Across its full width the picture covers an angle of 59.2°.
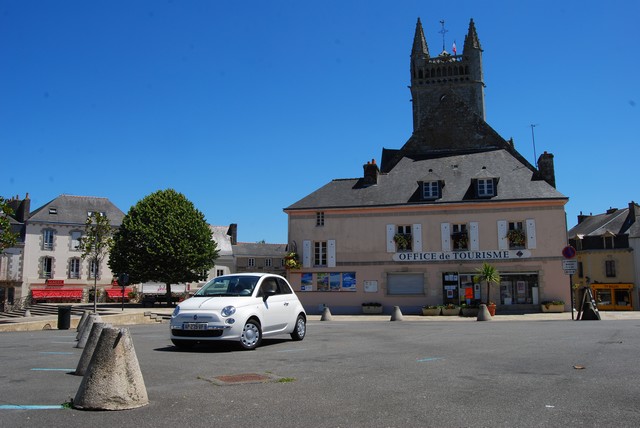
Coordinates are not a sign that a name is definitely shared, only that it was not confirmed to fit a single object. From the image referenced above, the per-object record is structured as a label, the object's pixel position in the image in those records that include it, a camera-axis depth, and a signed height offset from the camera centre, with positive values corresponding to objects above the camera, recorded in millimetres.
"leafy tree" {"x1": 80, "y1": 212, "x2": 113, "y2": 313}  33281 +3145
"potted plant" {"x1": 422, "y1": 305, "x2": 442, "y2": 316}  30016 -1461
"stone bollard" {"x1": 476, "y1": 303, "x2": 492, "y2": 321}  23848 -1380
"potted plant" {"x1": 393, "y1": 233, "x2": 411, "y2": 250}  32719 +2472
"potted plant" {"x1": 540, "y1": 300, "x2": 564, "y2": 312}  29953 -1316
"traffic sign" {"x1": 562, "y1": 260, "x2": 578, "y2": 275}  21500 +529
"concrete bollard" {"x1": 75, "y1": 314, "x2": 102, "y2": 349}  11266 -886
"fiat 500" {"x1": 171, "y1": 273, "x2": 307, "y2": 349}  9820 -497
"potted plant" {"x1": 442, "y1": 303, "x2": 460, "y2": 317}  29953 -1464
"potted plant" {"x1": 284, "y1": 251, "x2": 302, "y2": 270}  33469 +1369
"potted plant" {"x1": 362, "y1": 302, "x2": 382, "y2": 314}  32219 -1406
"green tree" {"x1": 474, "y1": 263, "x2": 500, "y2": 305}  29094 +360
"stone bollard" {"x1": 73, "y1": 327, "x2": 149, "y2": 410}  5137 -864
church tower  71688 +26241
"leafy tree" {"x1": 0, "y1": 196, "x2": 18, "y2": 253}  24859 +2382
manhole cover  6539 -1122
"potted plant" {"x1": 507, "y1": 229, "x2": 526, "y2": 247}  31250 +2451
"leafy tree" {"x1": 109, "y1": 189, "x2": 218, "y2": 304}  40125 +2870
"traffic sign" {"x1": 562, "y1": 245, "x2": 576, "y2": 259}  21320 +1094
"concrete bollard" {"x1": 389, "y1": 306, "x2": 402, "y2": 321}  25016 -1416
